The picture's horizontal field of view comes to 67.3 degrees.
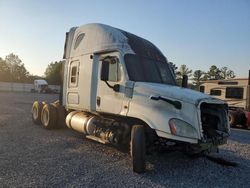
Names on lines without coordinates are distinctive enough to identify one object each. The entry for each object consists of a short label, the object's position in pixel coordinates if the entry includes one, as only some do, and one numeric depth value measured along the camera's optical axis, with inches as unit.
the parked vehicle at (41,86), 1533.9
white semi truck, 157.7
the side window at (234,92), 473.2
